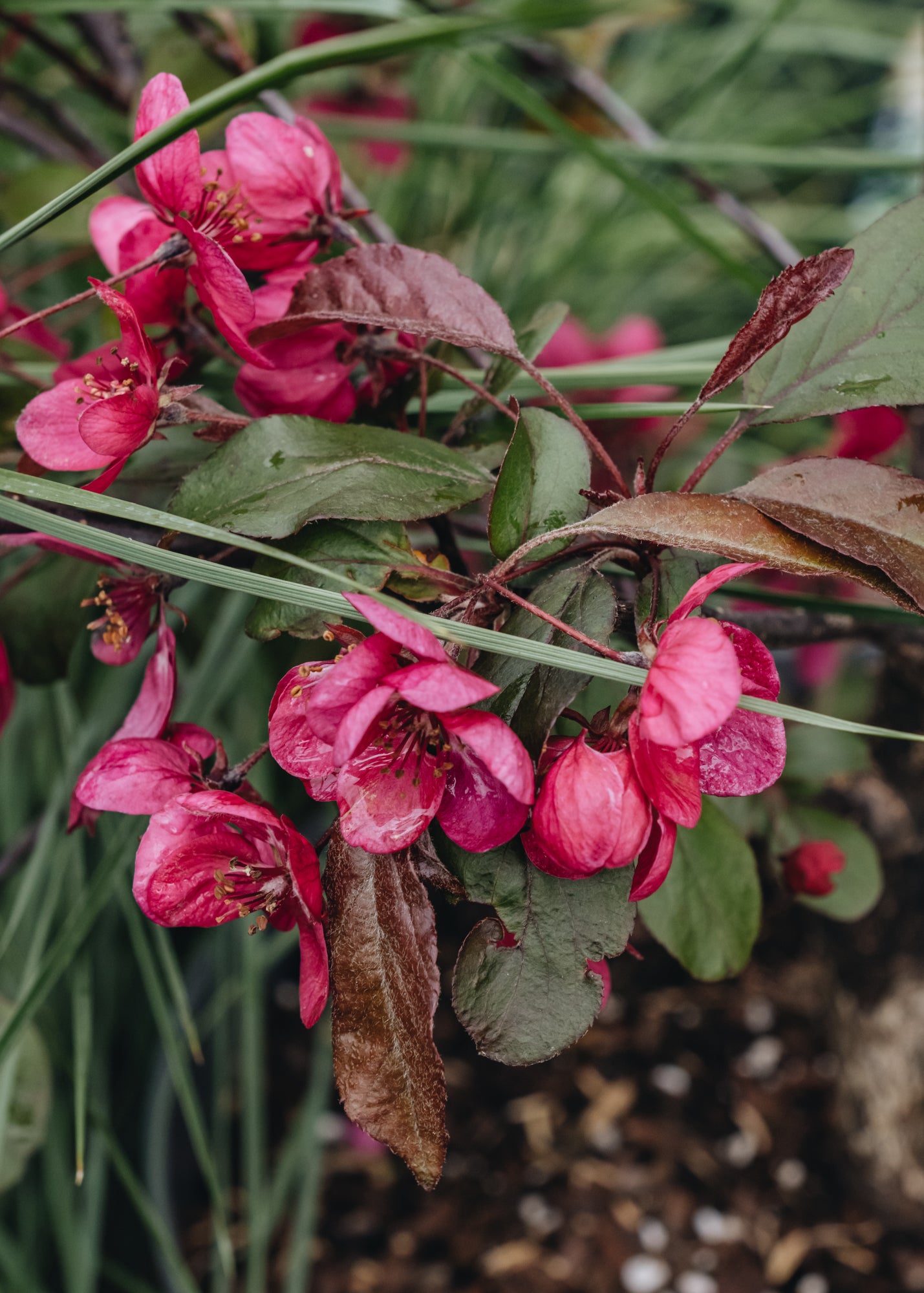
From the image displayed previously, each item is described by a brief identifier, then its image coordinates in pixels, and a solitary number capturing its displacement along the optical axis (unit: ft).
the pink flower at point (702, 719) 0.79
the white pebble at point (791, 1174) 2.80
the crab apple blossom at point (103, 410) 0.98
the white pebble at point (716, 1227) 2.72
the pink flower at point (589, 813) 0.86
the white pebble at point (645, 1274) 2.65
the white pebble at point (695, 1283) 2.63
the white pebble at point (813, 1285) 2.59
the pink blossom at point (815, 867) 1.65
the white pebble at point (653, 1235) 2.72
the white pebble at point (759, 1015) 3.08
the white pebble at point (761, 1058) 3.00
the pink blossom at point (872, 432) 1.66
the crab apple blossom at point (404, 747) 0.81
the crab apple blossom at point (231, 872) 0.95
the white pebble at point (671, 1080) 2.98
